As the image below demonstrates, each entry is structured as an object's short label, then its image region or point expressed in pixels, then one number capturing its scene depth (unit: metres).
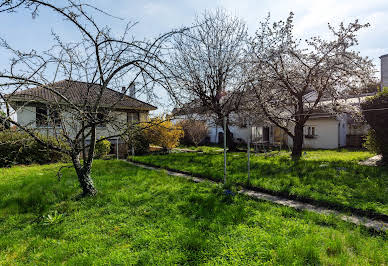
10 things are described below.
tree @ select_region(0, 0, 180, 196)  3.33
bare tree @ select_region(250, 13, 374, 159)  8.37
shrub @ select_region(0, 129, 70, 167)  9.95
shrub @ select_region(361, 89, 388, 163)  7.96
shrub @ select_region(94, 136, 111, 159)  12.02
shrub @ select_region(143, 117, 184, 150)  13.78
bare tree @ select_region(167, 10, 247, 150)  12.73
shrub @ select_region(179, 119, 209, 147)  18.86
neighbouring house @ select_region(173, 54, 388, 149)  15.55
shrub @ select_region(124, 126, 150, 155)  13.71
